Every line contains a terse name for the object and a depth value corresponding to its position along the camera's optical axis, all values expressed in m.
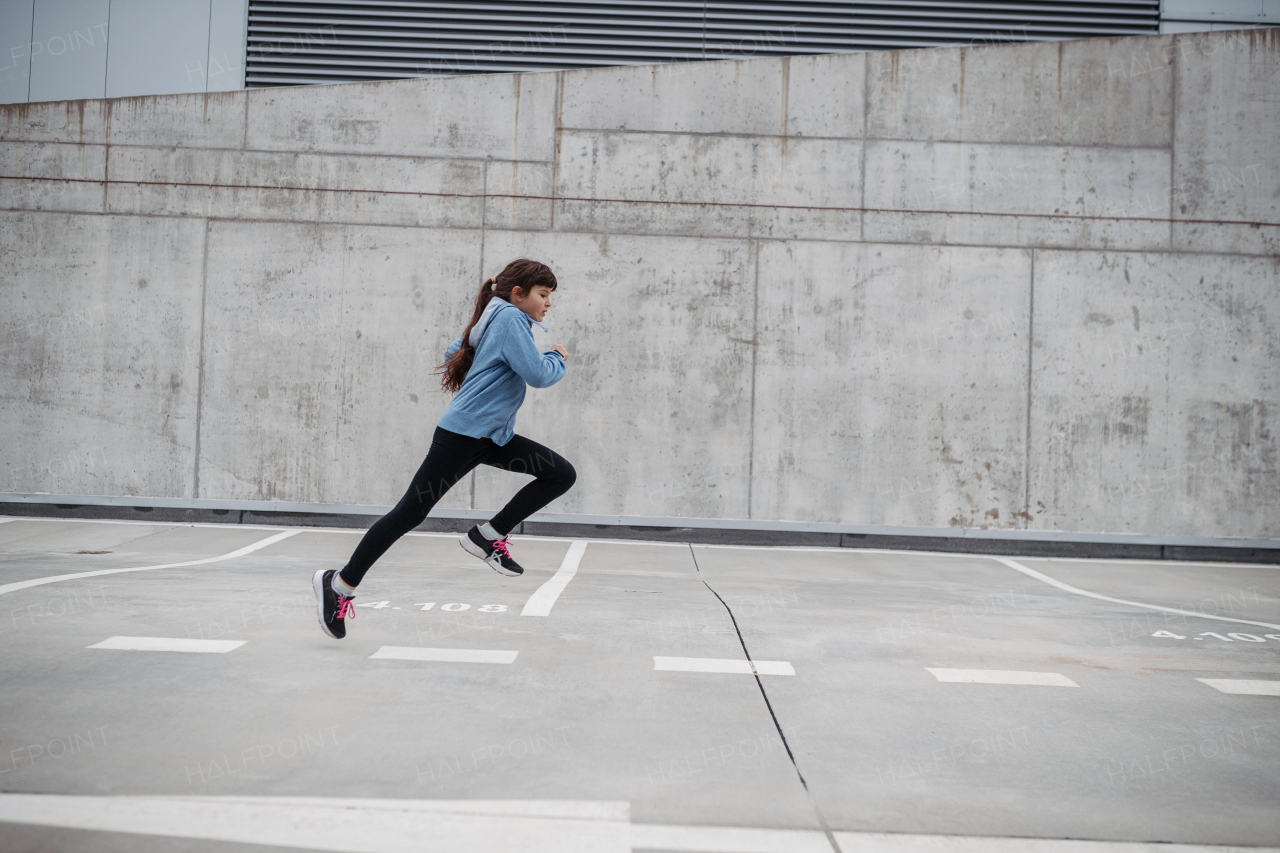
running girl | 3.97
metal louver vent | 10.24
